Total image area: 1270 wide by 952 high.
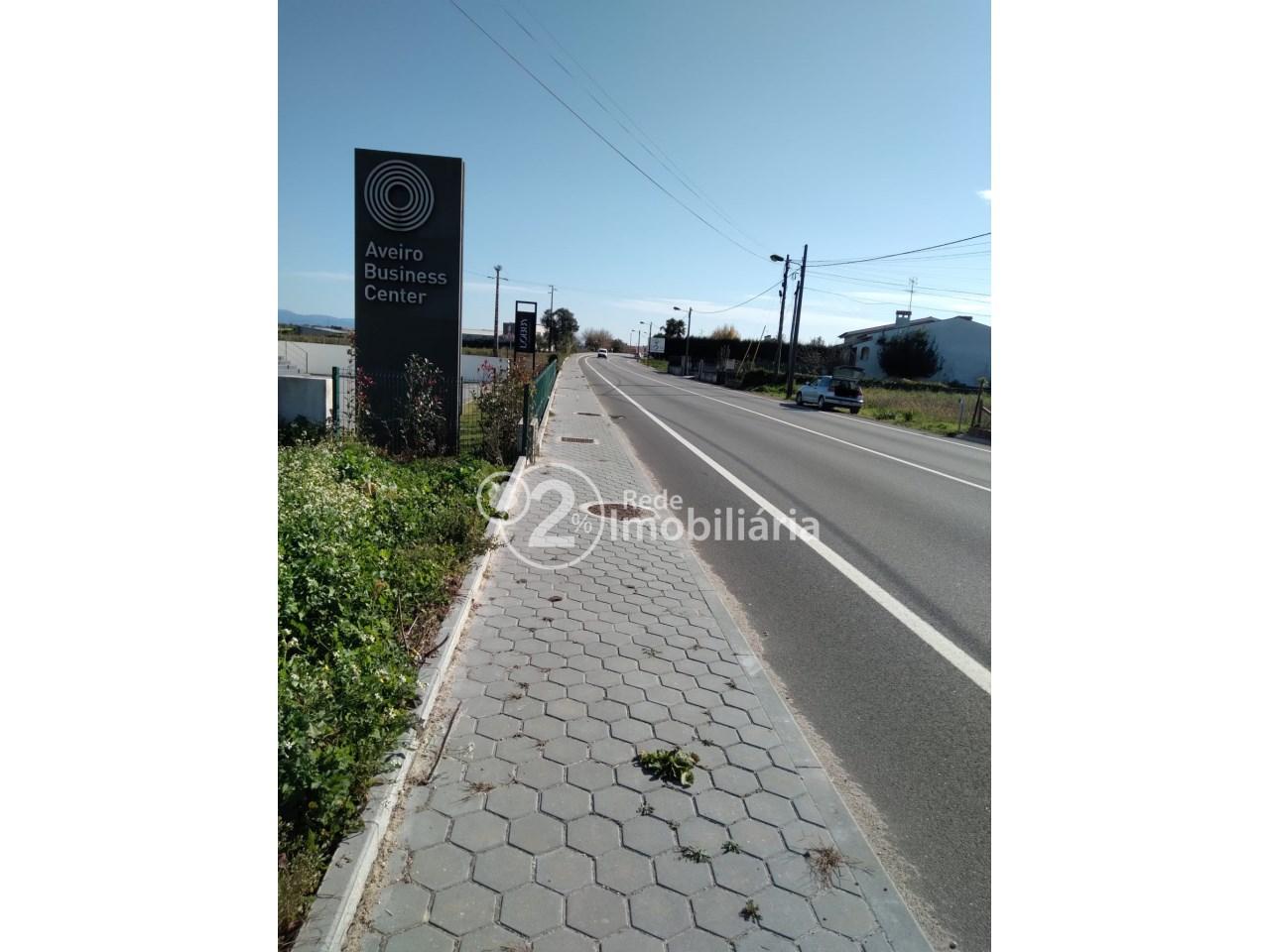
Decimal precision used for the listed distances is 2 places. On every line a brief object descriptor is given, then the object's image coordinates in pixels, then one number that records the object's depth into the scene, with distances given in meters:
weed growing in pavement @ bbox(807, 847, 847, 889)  2.69
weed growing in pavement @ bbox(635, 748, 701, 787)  3.22
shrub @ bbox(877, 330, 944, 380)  58.44
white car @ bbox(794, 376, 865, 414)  30.14
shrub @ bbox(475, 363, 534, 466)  10.95
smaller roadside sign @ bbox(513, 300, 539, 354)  22.95
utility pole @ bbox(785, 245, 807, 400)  38.38
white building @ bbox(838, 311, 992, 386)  56.66
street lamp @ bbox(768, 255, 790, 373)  43.12
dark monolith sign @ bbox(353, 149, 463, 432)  10.83
